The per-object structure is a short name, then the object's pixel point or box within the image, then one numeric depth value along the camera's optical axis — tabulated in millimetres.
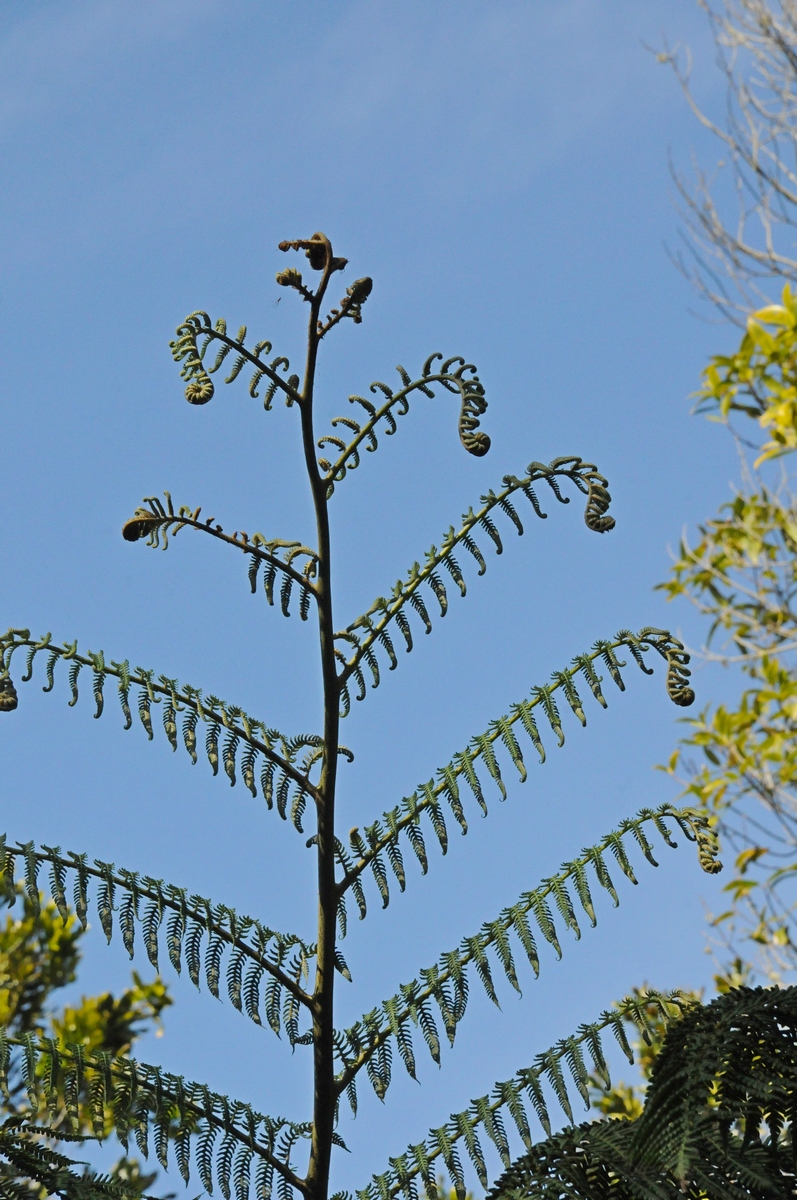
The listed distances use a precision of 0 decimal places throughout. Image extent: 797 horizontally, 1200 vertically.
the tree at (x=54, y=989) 13344
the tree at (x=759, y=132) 14586
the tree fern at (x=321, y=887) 3572
